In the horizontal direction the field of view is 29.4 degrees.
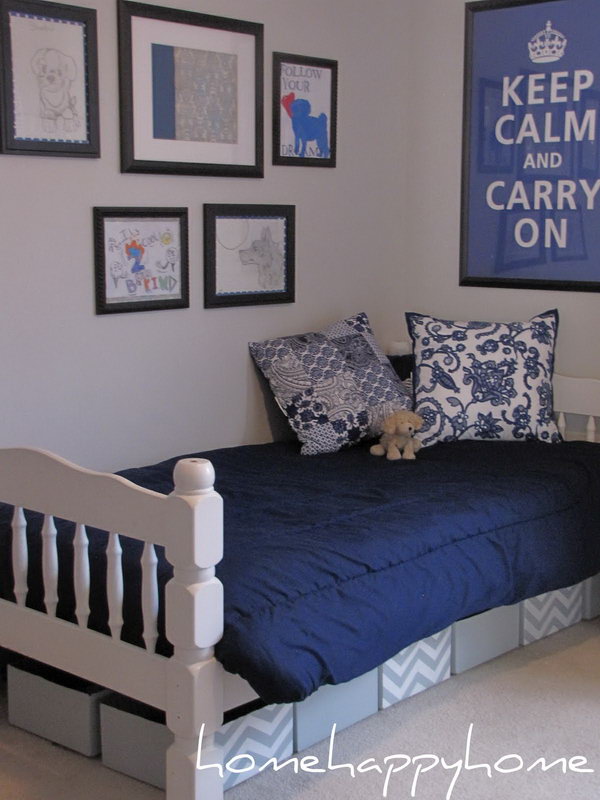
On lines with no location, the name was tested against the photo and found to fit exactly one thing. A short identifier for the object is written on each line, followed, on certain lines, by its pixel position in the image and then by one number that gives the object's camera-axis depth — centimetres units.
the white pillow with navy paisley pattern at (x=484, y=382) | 359
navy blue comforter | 232
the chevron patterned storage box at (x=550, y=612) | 323
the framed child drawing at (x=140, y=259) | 320
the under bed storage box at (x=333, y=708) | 260
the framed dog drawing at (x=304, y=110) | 365
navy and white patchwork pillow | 351
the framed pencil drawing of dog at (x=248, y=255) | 351
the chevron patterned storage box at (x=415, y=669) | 281
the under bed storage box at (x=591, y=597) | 345
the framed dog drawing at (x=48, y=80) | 290
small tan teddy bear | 341
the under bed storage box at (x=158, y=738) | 243
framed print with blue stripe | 320
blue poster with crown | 366
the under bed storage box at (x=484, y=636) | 301
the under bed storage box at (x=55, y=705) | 257
